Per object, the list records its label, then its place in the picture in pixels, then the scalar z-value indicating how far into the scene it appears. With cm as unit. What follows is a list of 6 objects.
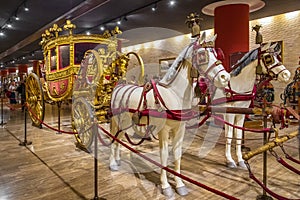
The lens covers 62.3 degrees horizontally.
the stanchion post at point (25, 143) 472
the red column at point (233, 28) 601
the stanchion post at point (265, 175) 243
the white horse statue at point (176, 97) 227
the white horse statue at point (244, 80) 317
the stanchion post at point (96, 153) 244
